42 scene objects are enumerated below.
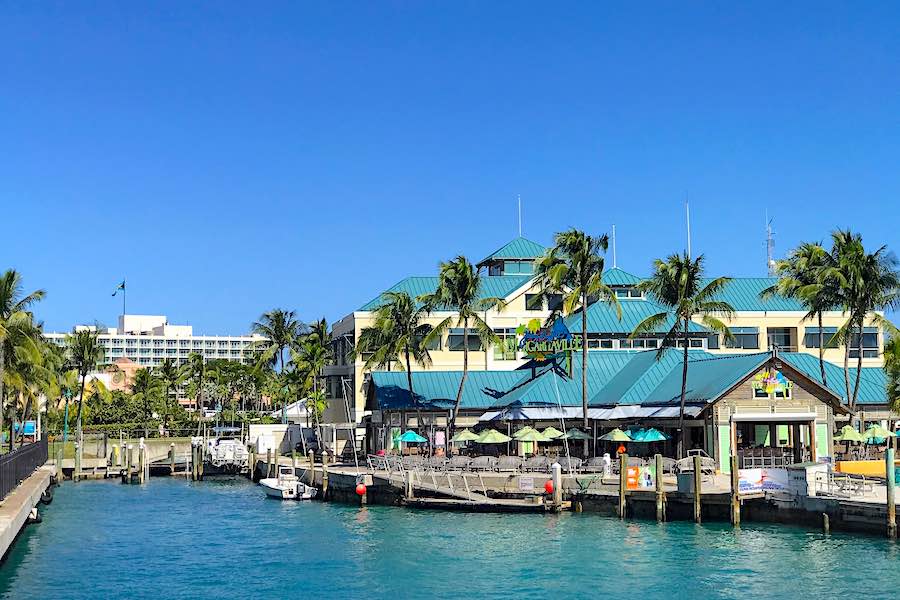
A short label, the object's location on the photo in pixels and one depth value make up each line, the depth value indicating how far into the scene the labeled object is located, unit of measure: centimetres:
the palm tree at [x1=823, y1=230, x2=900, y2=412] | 6919
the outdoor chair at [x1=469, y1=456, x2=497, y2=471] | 6197
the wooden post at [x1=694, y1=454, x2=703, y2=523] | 5000
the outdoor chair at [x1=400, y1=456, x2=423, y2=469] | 6450
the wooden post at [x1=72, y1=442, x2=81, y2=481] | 8869
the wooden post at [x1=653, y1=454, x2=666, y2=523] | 5159
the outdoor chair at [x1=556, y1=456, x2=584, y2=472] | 5942
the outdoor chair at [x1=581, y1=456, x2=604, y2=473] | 5904
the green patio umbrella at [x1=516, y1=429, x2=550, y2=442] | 6450
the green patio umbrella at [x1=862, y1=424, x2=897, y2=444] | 6425
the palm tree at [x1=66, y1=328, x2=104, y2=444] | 10456
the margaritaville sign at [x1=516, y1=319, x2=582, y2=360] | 7575
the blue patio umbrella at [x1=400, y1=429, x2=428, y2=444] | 7050
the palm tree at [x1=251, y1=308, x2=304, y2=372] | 11681
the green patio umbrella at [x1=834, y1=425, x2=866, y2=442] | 6378
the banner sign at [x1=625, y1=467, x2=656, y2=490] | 5358
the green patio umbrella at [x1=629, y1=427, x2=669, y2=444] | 6288
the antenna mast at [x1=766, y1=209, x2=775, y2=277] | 10746
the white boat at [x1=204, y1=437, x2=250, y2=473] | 9131
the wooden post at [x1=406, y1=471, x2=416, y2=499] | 6044
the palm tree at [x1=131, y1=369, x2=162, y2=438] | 13227
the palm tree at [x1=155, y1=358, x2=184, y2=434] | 14438
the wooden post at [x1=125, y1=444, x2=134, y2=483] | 8780
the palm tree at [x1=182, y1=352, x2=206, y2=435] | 13625
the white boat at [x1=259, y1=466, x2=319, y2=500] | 6912
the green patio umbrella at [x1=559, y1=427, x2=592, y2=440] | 6650
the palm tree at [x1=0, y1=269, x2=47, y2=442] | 7019
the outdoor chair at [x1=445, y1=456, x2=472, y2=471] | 6328
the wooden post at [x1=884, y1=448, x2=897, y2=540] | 4294
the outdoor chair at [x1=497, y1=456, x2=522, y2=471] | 6112
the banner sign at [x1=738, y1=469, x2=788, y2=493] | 4928
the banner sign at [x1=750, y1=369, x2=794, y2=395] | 6347
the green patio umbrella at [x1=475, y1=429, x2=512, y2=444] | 6566
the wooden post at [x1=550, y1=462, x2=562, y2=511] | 5519
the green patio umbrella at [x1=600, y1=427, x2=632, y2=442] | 6349
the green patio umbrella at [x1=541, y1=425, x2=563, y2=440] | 6500
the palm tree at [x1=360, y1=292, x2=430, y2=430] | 7694
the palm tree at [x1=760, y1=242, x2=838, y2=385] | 7100
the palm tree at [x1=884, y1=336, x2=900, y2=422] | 6538
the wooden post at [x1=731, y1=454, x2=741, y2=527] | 4856
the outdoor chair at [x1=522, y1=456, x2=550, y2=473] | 6013
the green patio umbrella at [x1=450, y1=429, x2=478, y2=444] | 6750
